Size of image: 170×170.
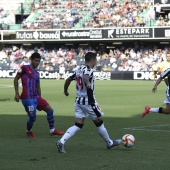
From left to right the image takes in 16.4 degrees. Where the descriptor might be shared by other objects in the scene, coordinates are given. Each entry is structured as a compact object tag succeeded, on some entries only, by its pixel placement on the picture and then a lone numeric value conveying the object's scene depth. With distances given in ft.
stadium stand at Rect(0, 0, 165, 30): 180.65
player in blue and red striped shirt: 42.57
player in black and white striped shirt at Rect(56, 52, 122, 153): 34.53
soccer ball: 35.91
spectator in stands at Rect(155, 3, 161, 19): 175.94
